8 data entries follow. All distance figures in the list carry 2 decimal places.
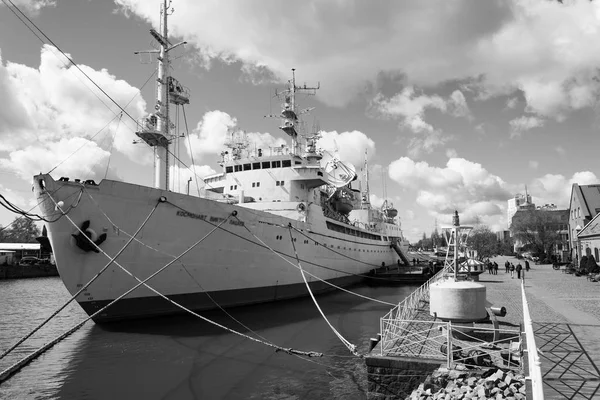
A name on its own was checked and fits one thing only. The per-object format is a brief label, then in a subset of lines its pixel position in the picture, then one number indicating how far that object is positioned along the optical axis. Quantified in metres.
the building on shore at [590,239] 29.05
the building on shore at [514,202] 150.84
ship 12.27
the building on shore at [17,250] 48.14
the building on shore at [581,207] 36.94
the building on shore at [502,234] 125.06
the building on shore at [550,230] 58.31
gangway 44.44
